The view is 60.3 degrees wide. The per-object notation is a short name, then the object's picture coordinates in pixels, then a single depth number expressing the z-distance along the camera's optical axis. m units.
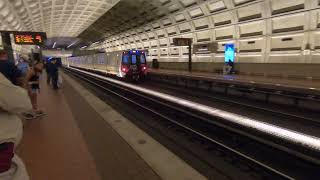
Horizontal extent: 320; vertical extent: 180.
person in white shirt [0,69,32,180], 1.86
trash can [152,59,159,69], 35.46
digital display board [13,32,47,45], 18.34
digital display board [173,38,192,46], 23.12
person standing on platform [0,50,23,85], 4.48
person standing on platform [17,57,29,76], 10.84
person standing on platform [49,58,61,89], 15.40
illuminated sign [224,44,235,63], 20.41
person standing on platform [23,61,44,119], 8.56
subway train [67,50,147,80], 22.92
